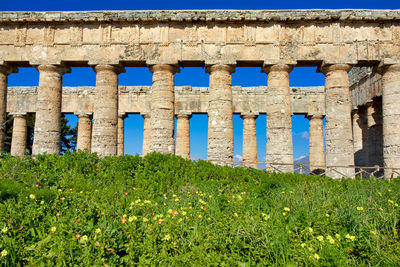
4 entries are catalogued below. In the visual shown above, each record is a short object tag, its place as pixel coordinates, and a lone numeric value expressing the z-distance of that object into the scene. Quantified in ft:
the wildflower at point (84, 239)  12.19
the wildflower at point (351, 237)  13.05
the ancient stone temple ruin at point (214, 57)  46.11
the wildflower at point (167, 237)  12.96
